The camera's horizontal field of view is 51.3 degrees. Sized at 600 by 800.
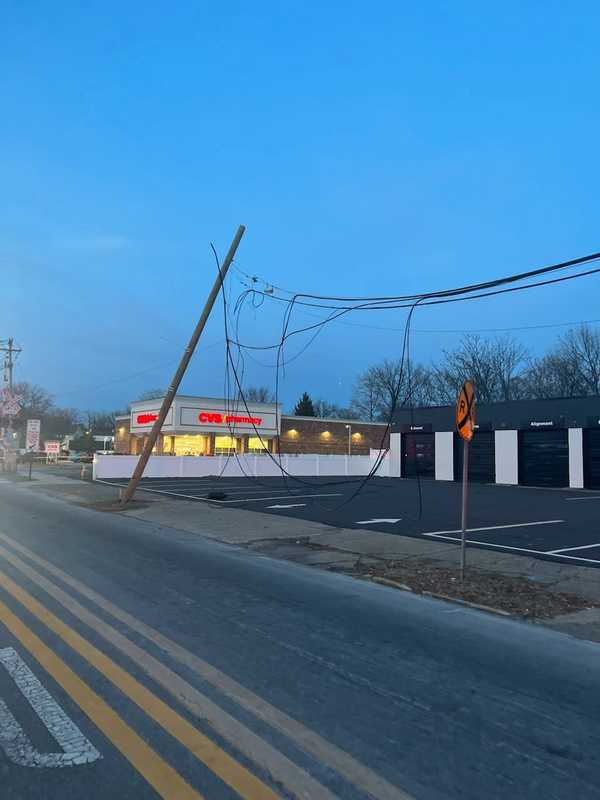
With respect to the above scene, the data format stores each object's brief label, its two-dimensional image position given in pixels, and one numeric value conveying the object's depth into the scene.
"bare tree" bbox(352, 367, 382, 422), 77.31
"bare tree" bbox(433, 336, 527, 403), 59.69
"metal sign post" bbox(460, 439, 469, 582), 8.99
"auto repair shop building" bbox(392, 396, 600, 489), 33.66
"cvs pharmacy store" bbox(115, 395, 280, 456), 47.09
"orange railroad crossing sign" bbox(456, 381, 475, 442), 9.09
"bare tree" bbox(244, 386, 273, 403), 93.74
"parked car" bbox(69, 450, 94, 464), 55.70
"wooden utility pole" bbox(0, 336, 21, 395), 44.81
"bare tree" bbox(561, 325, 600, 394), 52.47
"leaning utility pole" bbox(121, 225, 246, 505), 19.59
